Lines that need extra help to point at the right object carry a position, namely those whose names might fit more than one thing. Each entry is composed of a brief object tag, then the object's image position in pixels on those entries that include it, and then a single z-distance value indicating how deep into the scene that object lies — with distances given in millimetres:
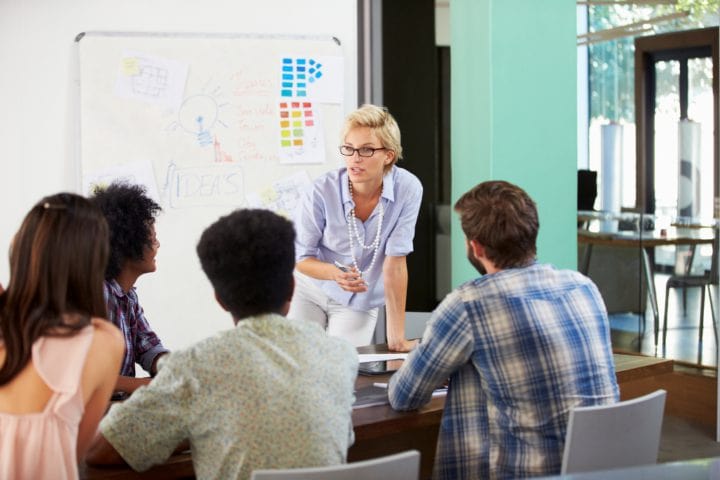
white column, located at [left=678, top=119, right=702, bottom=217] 4879
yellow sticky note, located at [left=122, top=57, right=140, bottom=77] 4523
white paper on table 2928
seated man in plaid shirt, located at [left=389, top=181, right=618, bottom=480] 2146
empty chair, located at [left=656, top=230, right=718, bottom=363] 4883
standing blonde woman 3424
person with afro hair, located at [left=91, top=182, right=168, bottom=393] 2693
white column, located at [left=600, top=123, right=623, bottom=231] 5105
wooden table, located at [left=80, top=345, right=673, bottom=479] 1919
